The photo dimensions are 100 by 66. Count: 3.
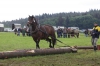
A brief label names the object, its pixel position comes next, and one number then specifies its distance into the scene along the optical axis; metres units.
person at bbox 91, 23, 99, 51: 19.14
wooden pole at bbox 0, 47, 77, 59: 13.39
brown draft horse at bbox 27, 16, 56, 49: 17.02
